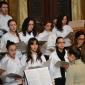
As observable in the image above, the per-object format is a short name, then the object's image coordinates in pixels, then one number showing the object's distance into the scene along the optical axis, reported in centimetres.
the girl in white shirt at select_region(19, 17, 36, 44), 821
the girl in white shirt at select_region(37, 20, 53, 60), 811
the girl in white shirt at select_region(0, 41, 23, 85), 713
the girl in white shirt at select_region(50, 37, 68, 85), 743
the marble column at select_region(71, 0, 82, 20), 1199
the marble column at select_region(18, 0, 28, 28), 1135
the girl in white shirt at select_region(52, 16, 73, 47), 927
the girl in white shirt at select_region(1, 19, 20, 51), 796
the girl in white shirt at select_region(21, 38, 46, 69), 732
